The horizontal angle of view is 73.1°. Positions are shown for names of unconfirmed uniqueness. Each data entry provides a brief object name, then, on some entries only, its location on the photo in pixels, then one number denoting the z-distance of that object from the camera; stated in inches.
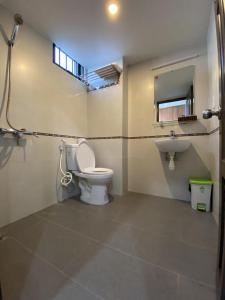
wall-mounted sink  73.5
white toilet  75.7
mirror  82.2
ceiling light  56.8
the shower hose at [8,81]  58.2
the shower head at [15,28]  52.6
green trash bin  69.4
